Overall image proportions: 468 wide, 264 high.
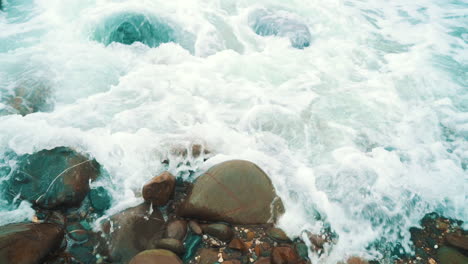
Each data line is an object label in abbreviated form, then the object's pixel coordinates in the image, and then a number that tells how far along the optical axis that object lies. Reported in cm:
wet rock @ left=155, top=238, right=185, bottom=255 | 304
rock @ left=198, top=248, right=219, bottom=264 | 307
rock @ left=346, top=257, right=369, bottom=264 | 329
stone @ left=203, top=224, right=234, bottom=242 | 323
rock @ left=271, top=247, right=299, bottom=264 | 307
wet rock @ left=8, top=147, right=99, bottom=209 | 335
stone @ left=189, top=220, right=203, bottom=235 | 327
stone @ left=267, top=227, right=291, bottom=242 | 335
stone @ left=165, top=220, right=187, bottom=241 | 319
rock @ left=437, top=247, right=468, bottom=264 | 337
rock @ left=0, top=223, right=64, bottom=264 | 257
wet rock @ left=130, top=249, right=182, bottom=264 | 279
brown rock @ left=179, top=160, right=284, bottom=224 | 341
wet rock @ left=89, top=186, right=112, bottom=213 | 342
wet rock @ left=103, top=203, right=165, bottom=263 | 304
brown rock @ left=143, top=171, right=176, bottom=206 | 347
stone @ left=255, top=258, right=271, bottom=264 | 309
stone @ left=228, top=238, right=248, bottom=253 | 318
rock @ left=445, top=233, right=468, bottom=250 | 352
